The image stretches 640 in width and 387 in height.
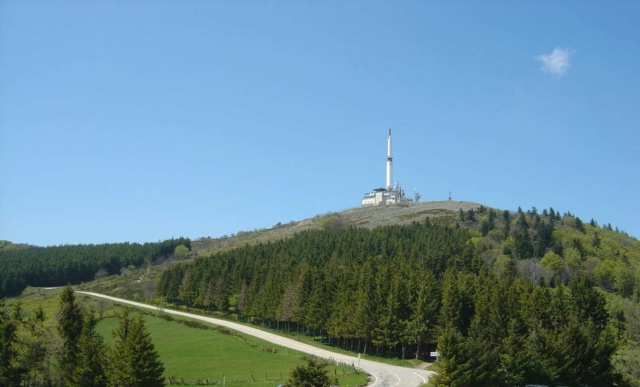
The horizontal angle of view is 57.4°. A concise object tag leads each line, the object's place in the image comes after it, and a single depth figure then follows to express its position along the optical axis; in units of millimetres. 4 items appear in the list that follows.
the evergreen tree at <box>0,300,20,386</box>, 51531
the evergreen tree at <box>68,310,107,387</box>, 46562
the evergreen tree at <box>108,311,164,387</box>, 44750
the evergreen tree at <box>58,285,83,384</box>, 51094
